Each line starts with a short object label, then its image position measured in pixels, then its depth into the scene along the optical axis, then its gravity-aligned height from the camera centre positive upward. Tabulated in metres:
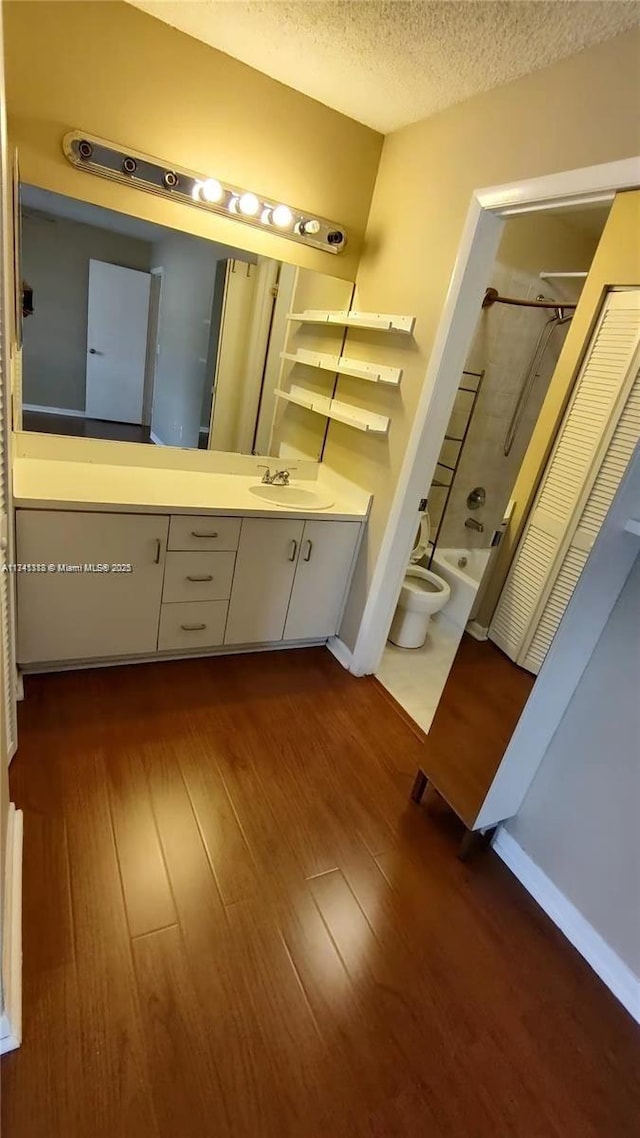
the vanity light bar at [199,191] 1.79 +0.55
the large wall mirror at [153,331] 1.98 +0.03
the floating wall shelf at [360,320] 2.07 +0.23
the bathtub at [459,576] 3.36 -1.09
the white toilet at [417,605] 2.84 -1.10
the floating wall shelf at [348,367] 2.15 +0.04
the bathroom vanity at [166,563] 1.90 -0.86
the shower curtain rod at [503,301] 2.97 +0.60
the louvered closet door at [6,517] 1.12 -0.56
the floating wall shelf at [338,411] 2.26 -0.16
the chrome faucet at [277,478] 2.58 -0.55
